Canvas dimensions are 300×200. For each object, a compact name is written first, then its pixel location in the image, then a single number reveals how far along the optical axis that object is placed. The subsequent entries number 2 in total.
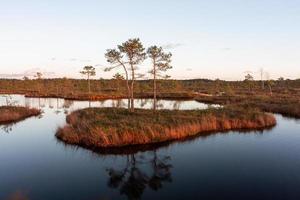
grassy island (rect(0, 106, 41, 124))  38.91
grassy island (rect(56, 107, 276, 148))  24.56
